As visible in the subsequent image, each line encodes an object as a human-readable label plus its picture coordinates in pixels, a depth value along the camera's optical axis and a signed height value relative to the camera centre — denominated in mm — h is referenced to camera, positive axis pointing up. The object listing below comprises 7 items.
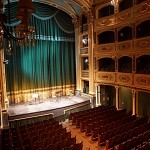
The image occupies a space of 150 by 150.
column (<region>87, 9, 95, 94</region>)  15820 +1464
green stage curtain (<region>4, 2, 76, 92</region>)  15555 +1168
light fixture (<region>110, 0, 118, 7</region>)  13195 +4667
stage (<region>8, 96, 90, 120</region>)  12258 -2785
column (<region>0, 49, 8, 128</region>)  11250 -2036
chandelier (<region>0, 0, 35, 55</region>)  3068 +966
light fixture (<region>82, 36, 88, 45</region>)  17031 +2556
